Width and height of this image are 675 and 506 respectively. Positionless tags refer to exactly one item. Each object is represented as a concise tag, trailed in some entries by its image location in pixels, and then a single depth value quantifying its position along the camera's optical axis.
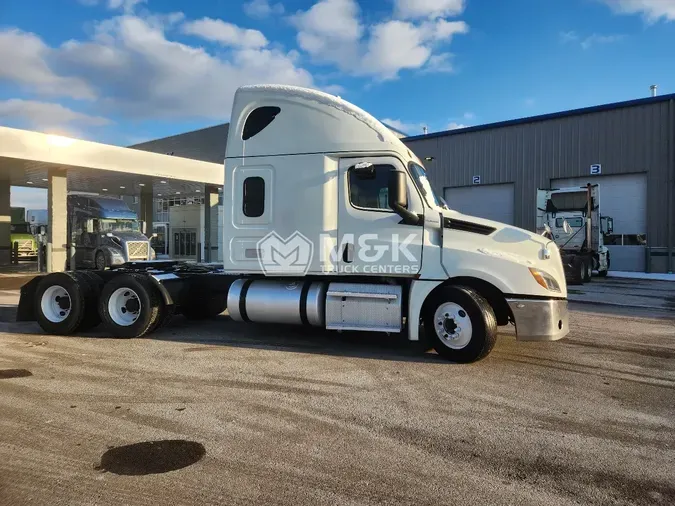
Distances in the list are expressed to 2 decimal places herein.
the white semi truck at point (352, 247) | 6.31
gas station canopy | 18.25
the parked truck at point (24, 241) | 32.64
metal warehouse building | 23.81
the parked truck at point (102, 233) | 20.62
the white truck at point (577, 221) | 19.62
